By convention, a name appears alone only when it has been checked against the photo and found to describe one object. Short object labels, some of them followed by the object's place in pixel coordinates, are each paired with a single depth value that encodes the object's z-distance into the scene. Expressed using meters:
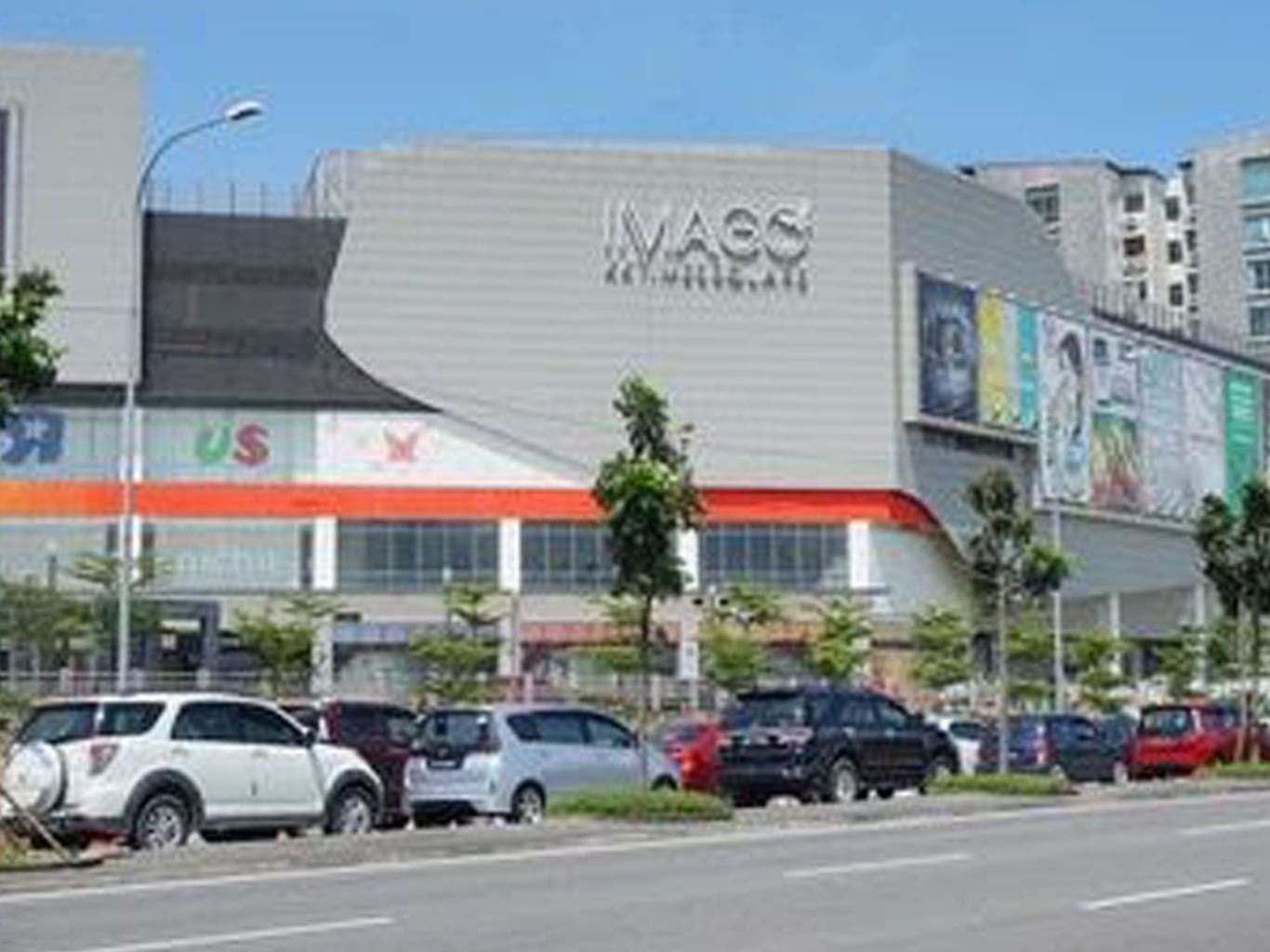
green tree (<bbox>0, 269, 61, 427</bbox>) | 20.22
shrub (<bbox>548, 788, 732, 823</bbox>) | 24.69
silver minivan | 25.84
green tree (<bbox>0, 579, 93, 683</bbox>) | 85.88
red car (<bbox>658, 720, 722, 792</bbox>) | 31.98
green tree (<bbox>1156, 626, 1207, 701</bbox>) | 104.50
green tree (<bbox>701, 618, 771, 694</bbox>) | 90.06
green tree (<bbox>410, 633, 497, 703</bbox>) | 83.00
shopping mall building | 99.81
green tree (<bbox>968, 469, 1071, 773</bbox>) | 38.19
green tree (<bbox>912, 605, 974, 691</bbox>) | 97.25
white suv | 20.62
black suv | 30.08
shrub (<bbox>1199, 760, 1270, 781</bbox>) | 35.66
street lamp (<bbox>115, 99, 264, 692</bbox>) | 40.34
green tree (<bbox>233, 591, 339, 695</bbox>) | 90.56
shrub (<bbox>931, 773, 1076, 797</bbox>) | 30.73
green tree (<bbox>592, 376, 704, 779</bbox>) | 29.25
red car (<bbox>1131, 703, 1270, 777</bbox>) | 41.69
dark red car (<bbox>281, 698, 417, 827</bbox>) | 25.97
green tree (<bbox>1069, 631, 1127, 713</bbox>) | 97.62
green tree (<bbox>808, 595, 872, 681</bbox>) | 95.38
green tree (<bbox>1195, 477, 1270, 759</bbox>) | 43.09
